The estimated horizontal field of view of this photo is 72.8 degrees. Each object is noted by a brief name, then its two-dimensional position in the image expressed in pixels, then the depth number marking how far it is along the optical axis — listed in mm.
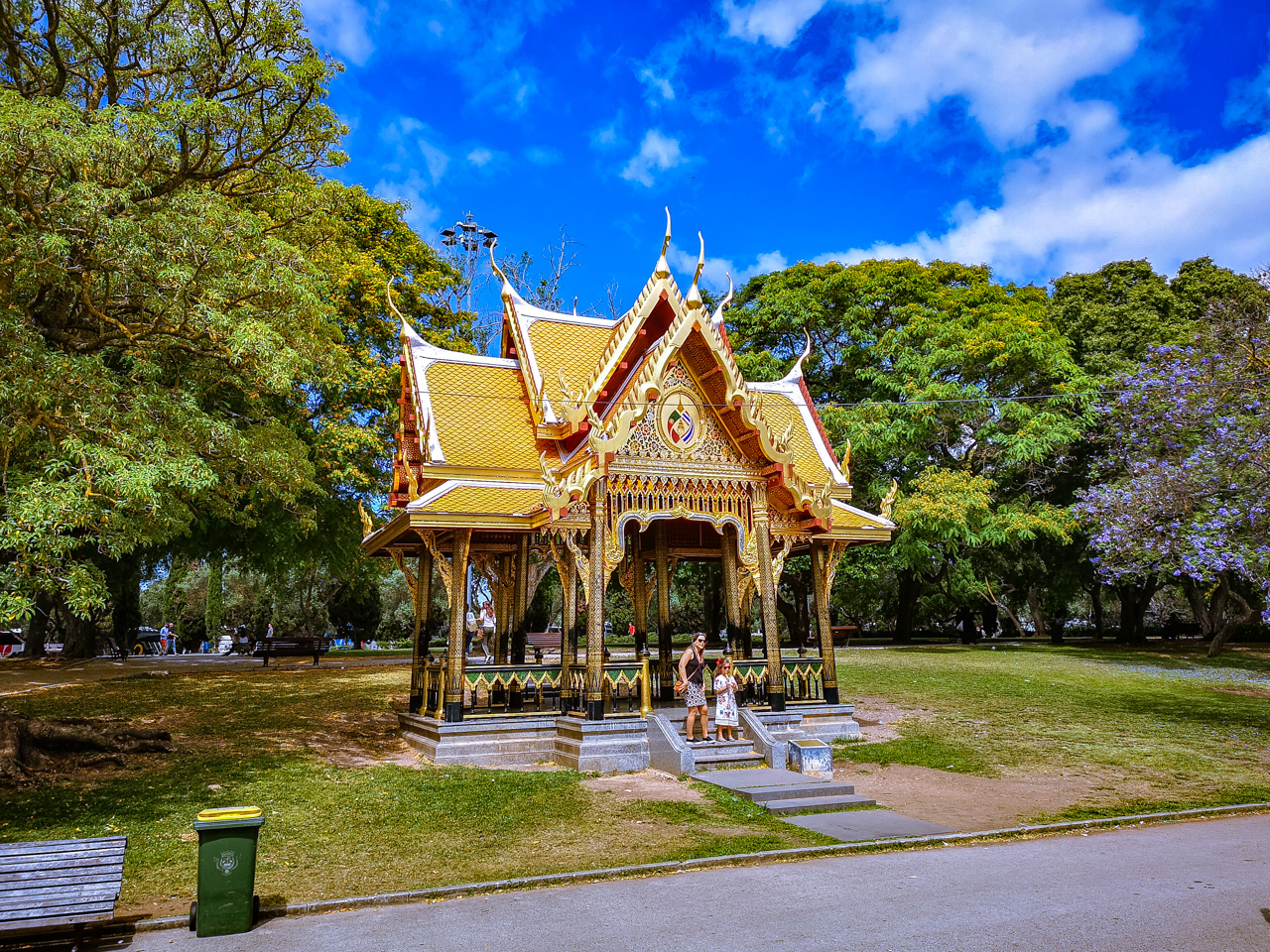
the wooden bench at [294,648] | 29708
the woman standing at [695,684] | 14125
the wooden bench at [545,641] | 30531
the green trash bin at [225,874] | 6768
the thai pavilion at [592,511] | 14359
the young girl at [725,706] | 14078
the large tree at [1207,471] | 15984
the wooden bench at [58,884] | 6090
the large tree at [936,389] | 31250
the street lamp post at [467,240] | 36969
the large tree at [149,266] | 9984
